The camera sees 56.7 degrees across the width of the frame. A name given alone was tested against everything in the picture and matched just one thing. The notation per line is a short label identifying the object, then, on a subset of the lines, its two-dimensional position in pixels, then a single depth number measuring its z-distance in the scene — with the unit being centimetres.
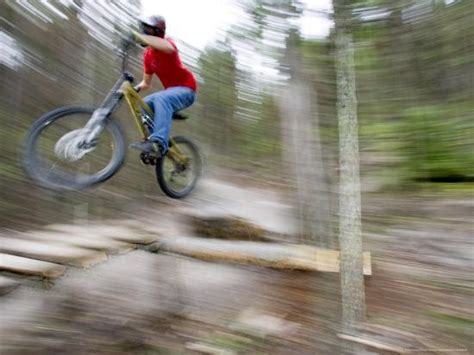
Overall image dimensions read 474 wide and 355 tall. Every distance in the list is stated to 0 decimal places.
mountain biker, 330
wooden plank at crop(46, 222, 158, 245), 381
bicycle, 286
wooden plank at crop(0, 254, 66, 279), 288
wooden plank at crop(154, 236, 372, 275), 356
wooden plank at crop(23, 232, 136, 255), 336
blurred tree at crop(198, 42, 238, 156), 547
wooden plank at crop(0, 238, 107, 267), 301
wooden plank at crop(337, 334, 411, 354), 288
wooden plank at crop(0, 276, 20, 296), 293
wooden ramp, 292
